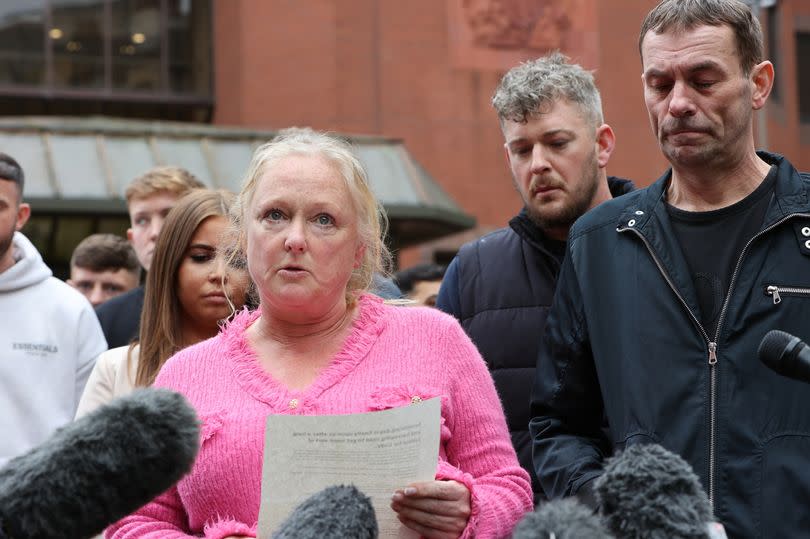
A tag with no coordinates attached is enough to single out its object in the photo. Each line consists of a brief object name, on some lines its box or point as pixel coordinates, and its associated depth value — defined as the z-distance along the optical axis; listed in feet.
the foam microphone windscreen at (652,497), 7.12
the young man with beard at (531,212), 14.78
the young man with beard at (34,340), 18.15
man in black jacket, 10.14
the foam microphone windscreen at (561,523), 6.70
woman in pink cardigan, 10.07
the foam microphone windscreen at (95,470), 6.77
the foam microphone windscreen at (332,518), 7.84
